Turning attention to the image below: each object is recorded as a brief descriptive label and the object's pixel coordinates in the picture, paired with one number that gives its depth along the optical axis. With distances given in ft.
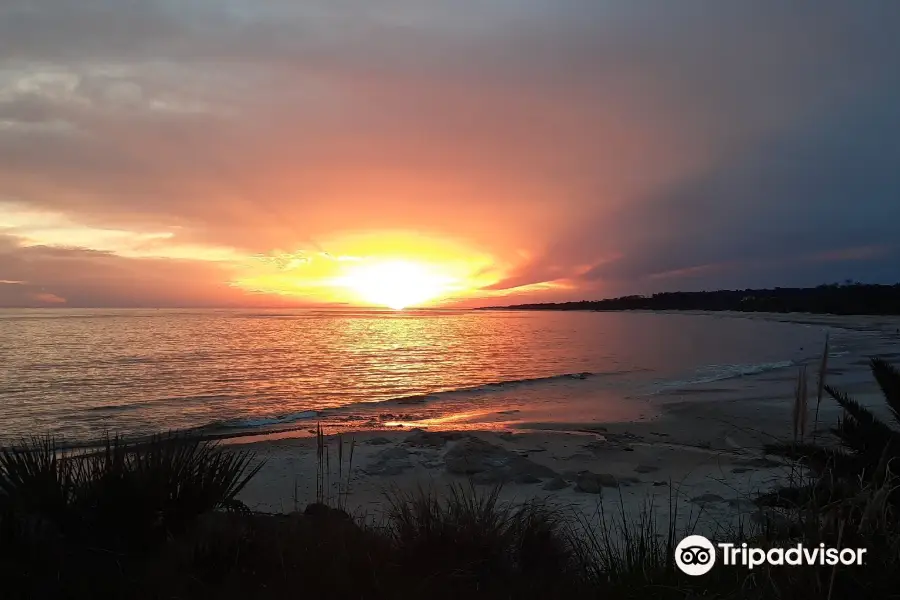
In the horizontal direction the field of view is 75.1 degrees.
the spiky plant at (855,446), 15.98
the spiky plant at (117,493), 13.75
